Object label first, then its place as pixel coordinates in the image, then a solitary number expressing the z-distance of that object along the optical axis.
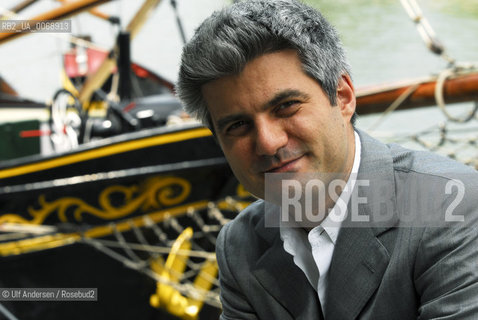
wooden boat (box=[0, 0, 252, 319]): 3.84
